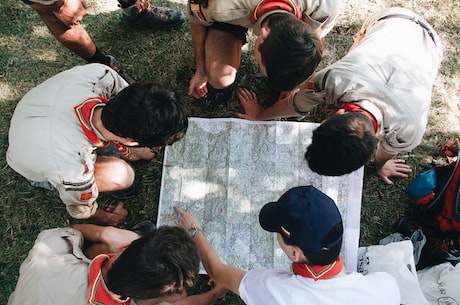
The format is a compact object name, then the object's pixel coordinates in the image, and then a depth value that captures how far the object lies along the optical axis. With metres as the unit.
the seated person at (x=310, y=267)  1.29
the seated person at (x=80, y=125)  1.48
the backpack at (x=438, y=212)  1.92
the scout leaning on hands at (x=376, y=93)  1.50
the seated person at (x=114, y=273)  1.31
